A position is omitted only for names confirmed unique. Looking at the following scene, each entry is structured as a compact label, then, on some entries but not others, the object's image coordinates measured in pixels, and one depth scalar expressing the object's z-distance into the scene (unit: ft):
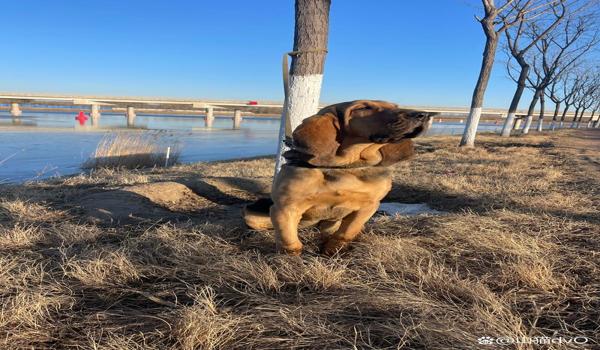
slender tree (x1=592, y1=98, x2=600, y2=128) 153.83
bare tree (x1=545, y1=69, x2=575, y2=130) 112.41
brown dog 7.55
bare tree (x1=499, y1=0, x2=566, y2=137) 65.16
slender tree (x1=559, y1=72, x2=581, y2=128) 126.95
